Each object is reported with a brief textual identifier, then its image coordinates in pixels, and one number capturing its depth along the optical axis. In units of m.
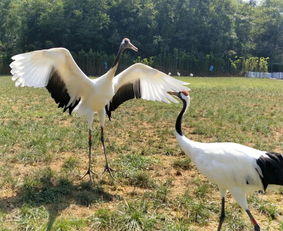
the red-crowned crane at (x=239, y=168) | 4.03
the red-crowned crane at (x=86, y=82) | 5.57
